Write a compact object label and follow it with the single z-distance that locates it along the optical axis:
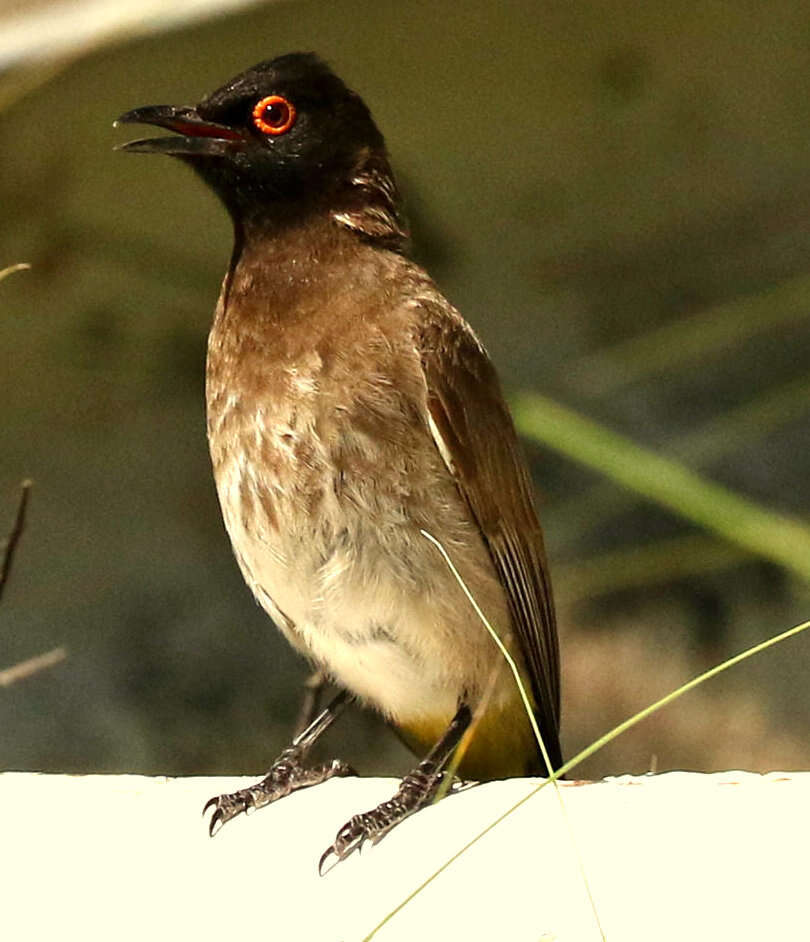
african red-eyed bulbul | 5.10
